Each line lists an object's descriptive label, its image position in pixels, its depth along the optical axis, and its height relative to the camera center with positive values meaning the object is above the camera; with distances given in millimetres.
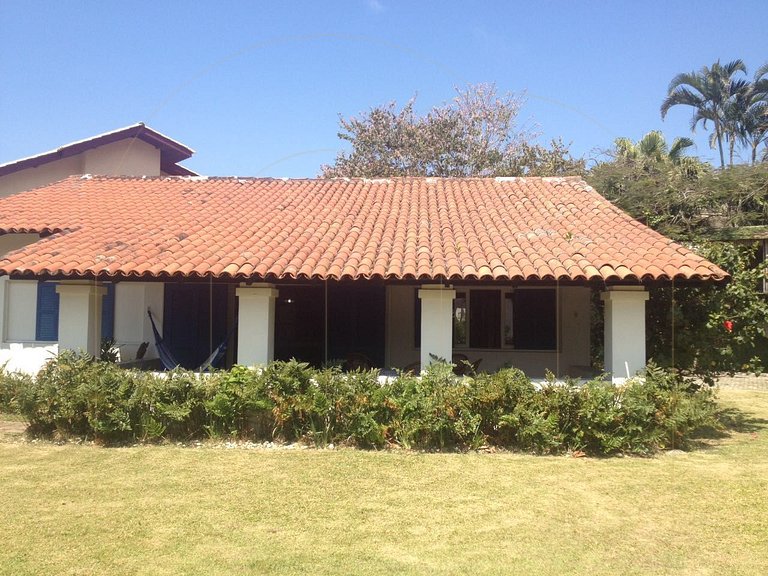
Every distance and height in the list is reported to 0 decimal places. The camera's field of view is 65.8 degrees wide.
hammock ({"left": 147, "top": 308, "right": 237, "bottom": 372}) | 10327 -720
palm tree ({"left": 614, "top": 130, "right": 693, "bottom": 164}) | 24516 +7069
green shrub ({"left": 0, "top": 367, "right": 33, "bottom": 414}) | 8773 -1236
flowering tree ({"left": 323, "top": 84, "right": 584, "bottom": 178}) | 25047 +7143
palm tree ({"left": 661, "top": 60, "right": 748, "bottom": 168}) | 25578 +9715
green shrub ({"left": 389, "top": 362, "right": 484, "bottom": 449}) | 7781 -1356
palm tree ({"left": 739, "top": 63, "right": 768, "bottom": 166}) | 25141 +8835
